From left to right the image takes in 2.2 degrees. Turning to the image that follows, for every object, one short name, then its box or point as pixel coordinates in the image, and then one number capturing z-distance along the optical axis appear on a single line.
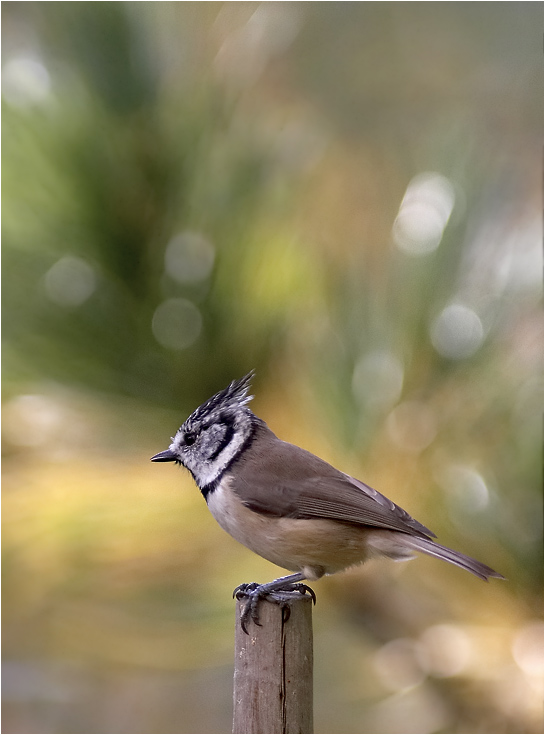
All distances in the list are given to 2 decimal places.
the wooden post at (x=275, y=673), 4.52
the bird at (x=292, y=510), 4.54
